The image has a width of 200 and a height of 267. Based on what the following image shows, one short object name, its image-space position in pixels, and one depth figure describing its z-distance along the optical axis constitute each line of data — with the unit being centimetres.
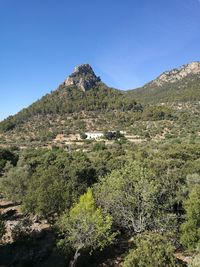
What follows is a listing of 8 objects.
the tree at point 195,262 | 1257
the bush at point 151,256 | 1415
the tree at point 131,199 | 2019
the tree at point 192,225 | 1846
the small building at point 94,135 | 8093
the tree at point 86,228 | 1832
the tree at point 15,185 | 3356
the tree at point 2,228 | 2088
